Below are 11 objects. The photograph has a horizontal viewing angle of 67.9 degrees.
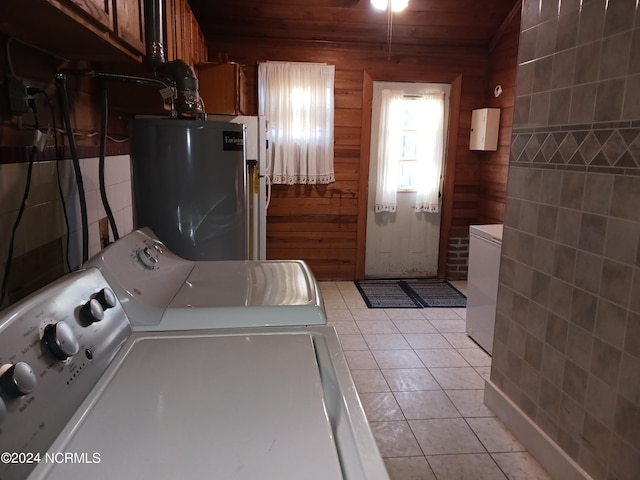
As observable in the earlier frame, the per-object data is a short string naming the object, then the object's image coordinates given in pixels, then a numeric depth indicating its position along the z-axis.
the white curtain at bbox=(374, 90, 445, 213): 4.56
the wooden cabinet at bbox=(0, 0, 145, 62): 1.10
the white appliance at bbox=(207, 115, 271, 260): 3.22
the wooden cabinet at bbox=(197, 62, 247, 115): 3.17
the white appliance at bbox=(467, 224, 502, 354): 3.04
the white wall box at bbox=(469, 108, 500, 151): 4.26
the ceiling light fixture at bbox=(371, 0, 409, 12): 3.35
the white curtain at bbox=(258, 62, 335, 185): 4.27
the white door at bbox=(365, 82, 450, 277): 4.78
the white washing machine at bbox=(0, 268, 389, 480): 0.69
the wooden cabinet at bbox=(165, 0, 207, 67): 2.29
